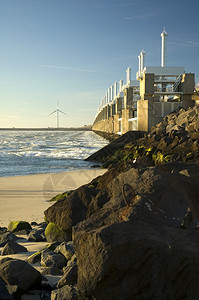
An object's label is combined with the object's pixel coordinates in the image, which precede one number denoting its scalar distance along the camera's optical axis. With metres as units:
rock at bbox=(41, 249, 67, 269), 3.79
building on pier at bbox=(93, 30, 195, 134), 29.73
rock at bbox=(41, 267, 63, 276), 3.62
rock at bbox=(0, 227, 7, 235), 5.75
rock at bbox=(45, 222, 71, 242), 4.81
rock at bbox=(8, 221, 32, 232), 5.89
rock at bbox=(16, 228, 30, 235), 5.69
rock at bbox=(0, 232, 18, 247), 4.92
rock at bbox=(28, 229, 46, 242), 5.23
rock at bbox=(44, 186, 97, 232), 4.69
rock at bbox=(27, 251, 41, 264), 4.02
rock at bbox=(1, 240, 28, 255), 4.40
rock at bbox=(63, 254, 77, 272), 3.47
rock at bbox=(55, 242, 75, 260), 3.93
